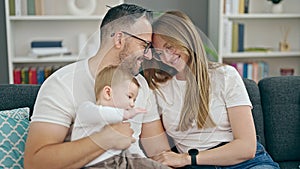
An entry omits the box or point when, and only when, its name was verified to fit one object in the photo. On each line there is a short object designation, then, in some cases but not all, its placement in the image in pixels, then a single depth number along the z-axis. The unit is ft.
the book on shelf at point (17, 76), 11.02
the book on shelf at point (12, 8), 10.76
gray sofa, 6.43
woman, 4.65
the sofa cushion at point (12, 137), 5.38
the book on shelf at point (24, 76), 11.02
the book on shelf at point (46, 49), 10.94
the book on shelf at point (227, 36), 11.28
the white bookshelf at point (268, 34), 11.51
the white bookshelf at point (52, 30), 10.94
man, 4.38
